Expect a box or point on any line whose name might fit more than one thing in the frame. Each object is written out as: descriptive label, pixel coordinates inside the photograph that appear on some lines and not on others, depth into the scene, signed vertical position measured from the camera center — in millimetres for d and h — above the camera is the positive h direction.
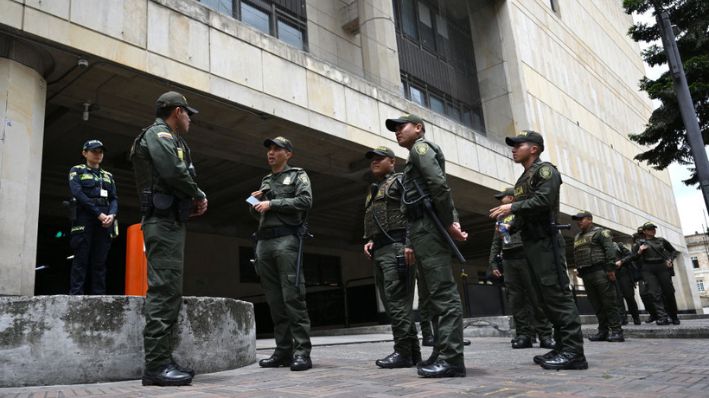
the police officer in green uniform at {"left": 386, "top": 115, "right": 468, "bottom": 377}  3645 +506
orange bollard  5098 +694
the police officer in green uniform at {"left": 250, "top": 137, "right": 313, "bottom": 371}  4512 +642
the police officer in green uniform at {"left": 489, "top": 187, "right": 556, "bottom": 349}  6387 +102
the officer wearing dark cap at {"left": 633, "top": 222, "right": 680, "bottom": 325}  9766 +520
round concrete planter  3688 +19
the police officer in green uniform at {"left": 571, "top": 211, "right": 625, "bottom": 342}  6930 +369
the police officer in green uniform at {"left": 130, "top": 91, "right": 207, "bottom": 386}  3576 +737
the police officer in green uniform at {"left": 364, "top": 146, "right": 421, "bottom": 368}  4441 +542
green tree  12570 +5179
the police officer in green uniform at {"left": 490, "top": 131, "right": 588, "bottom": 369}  4066 +414
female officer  5570 +1249
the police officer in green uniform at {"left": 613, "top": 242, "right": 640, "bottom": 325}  11219 +311
